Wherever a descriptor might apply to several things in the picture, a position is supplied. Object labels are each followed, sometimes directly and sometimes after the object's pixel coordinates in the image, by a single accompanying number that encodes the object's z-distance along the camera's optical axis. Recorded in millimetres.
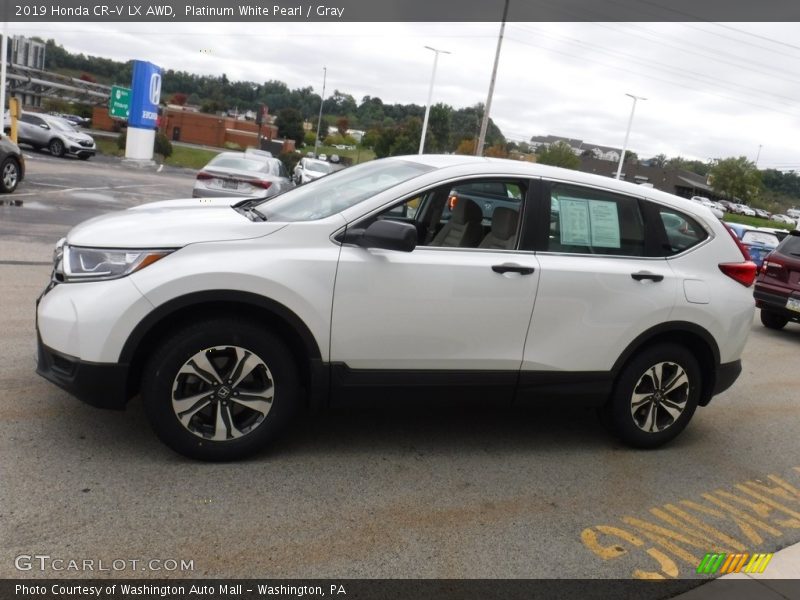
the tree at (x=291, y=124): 85188
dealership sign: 35125
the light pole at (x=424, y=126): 44069
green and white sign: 36875
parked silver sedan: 12516
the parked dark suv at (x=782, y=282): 10219
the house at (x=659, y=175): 81625
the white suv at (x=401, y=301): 3756
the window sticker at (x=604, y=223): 4707
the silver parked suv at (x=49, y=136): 29406
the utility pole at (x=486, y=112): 34156
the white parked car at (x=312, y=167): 25802
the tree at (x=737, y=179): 90938
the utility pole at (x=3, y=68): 21156
